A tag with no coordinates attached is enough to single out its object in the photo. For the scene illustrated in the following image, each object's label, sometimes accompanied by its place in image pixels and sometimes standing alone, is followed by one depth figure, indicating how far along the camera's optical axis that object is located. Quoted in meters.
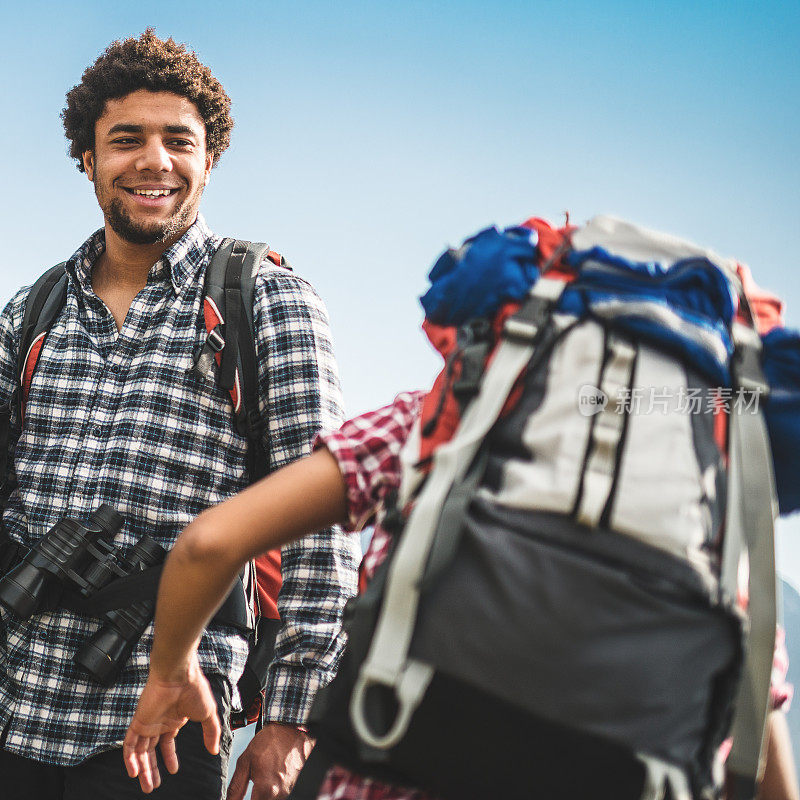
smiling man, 1.73
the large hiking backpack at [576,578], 1.13
